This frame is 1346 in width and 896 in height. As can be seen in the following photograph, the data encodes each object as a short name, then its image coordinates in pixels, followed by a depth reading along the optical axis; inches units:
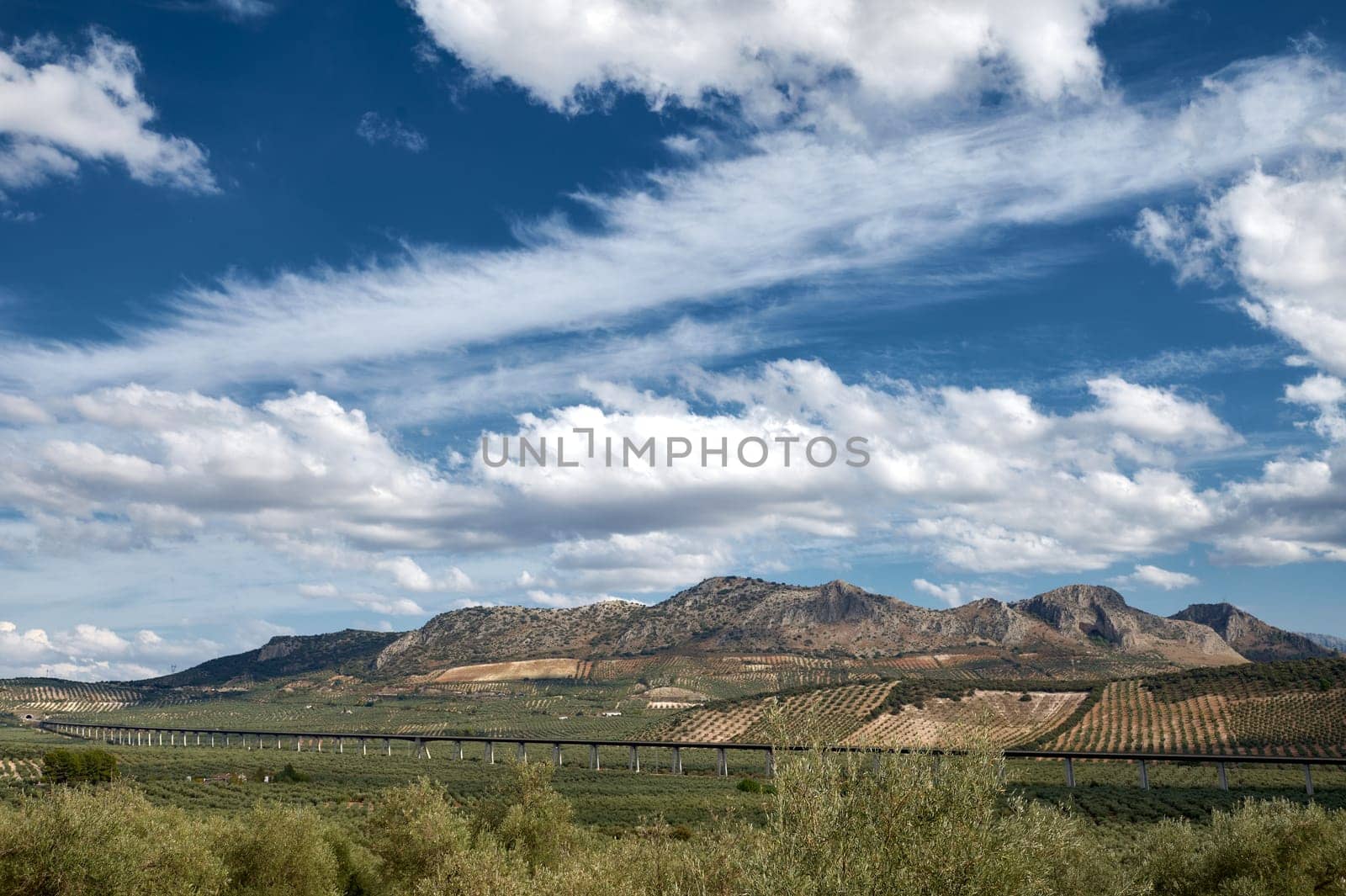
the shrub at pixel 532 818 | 1777.8
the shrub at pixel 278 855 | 1513.3
